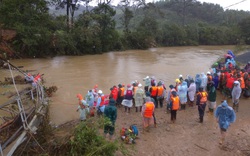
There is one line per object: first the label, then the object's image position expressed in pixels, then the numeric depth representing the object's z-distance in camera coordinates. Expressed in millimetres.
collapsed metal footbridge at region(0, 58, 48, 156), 3721
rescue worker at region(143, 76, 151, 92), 8821
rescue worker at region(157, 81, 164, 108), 7682
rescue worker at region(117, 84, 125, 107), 7612
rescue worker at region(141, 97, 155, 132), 5918
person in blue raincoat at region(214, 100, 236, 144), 5198
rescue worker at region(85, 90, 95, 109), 6909
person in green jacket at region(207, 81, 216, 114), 6933
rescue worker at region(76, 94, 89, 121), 6192
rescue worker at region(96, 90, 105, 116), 6815
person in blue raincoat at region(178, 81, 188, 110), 7600
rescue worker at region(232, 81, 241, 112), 7246
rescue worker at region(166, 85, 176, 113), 6964
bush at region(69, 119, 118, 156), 3962
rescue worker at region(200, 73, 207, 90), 8645
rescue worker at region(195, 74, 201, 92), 8566
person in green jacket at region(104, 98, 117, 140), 5281
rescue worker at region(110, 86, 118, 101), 7535
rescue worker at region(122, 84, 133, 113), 7435
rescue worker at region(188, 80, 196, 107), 7794
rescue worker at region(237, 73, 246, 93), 8045
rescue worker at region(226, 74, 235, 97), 8130
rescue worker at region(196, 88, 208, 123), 6461
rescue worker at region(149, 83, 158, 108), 7594
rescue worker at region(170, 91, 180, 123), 6378
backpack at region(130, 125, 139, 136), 5569
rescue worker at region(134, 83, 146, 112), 7393
